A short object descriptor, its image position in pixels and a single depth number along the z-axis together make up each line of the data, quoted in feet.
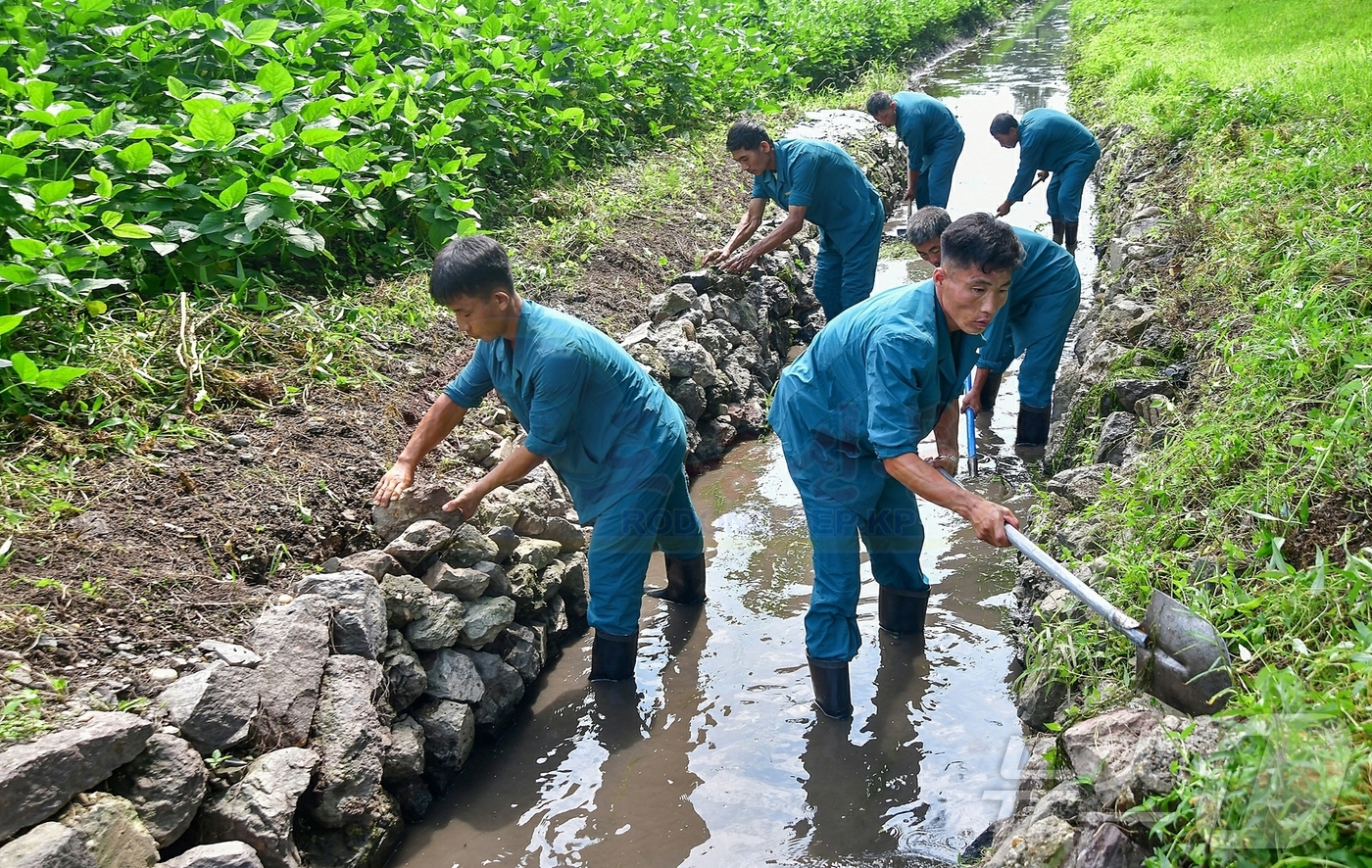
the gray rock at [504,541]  13.85
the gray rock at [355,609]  11.48
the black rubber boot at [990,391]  18.62
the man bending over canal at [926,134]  28.53
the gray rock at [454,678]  12.30
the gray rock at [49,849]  7.86
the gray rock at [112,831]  8.41
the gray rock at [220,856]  8.82
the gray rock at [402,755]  11.18
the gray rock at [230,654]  10.43
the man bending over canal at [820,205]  20.74
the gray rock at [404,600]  12.23
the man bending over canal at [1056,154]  26.02
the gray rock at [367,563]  12.22
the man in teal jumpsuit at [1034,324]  17.22
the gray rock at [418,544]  12.66
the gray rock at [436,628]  12.37
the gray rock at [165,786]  9.00
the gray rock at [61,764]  8.15
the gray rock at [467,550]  13.29
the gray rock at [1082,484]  13.71
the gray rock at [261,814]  9.37
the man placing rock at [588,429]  11.71
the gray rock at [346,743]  10.32
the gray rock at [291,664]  10.40
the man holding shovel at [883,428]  9.96
